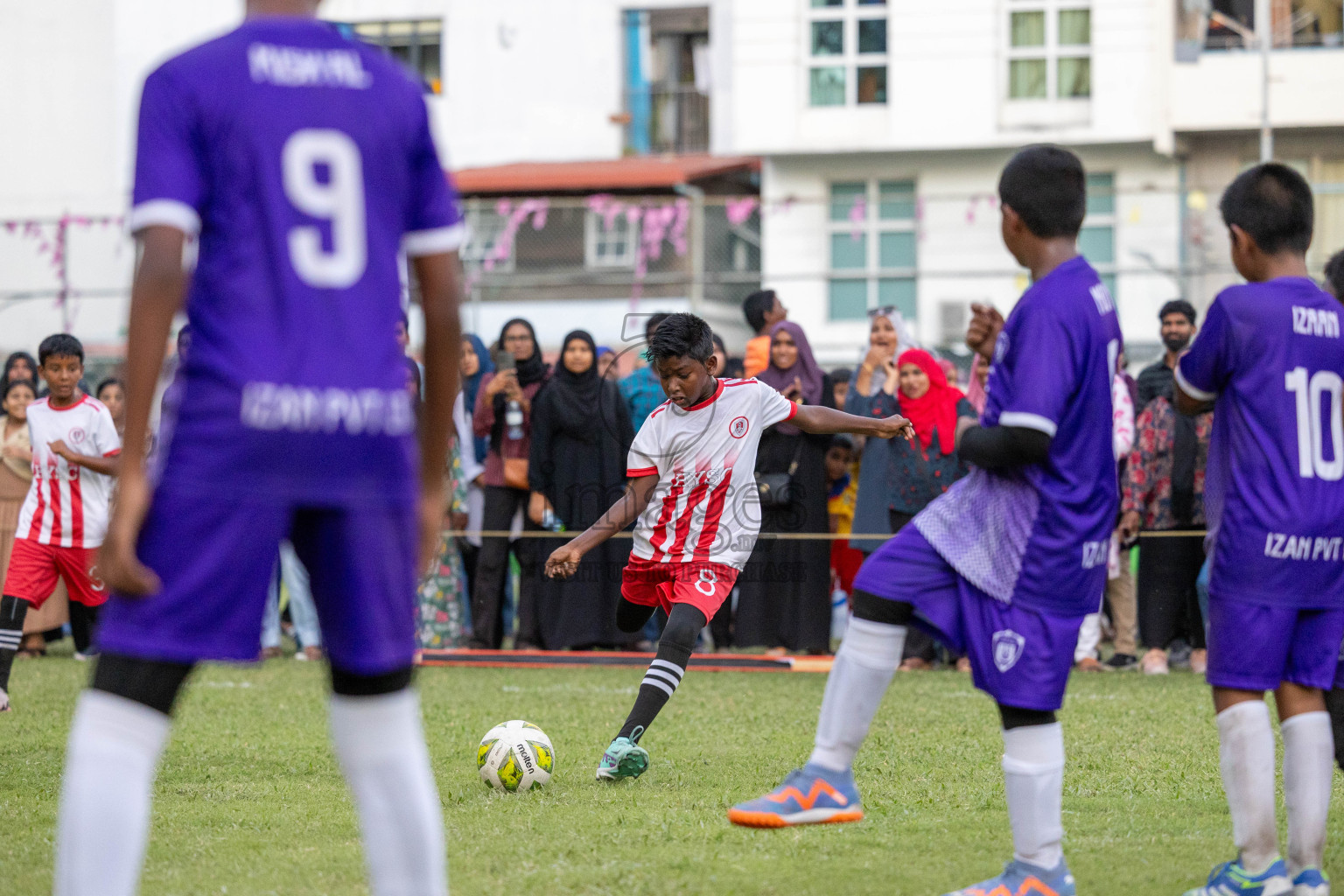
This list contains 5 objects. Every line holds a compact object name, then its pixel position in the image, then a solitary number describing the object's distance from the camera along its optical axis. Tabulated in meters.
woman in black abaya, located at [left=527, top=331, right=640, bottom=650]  13.10
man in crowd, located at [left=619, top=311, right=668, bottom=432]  13.36
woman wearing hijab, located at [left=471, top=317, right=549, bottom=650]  13.23
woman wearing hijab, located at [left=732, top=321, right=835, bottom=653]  12.73
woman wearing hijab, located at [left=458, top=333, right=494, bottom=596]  13.70
